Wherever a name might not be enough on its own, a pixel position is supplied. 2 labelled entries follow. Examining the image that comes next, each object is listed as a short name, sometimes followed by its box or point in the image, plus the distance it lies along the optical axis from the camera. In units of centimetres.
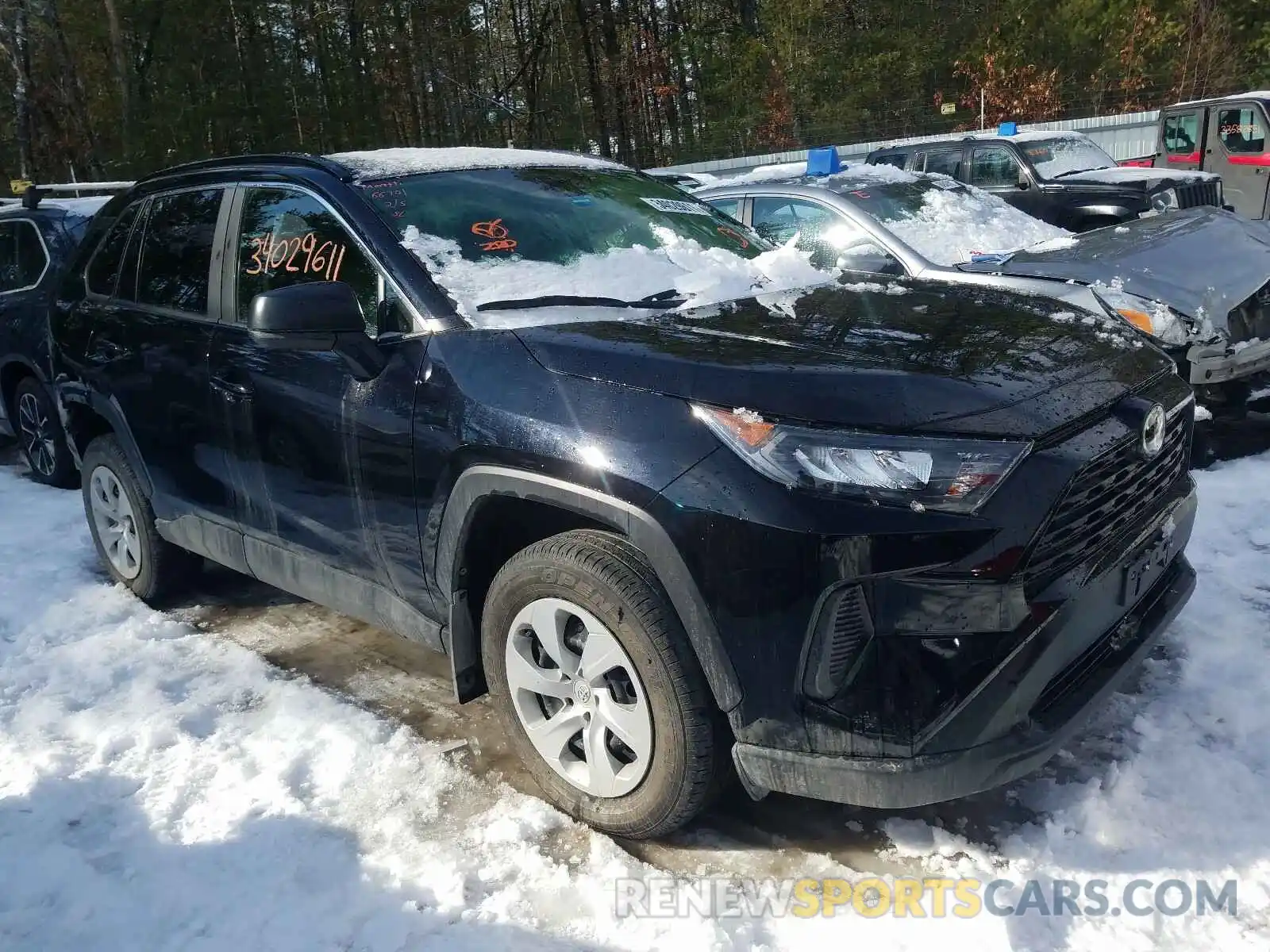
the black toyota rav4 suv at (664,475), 218
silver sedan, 520
